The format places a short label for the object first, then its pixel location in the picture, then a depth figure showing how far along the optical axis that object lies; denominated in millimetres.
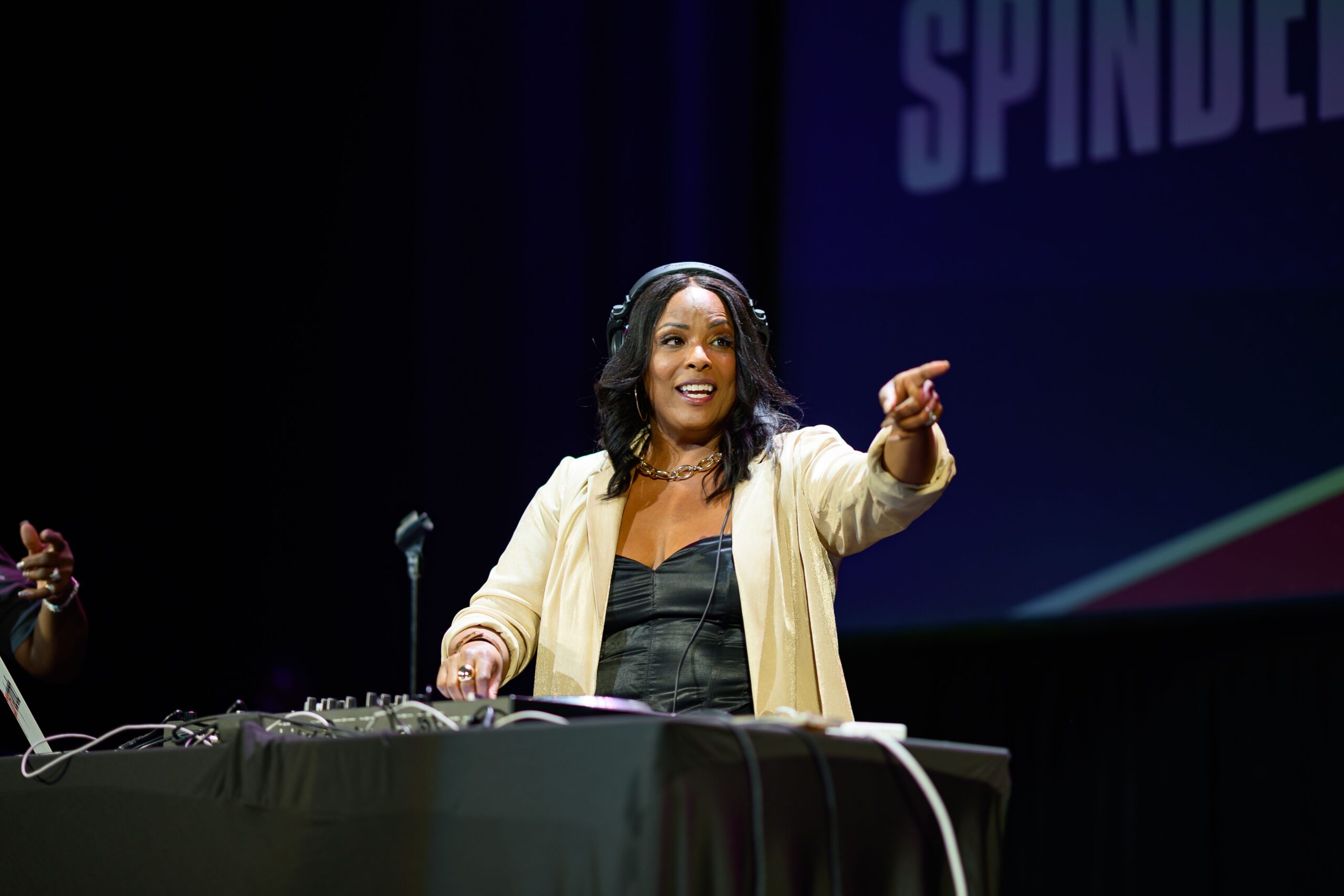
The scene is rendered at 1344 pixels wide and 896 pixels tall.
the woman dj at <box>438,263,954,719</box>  6541
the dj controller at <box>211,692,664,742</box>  6017
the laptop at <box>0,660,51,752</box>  6414
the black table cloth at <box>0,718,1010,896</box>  5278
